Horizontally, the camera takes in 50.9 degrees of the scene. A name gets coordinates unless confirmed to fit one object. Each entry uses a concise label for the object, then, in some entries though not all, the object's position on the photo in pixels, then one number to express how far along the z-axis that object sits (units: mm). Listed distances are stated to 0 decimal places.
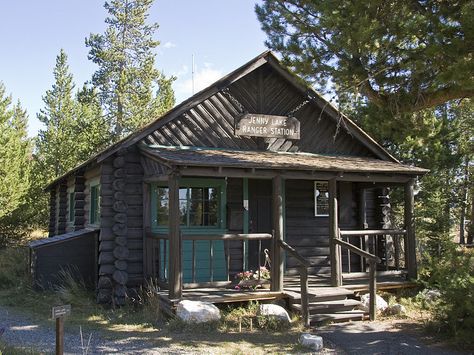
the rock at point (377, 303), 10117
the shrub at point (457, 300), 7680
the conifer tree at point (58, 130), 24312
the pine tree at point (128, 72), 29250
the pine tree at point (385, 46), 7328
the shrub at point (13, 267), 13274
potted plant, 9977
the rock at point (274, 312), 8844
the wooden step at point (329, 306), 9508
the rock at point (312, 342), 7543
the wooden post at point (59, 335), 5086
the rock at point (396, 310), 10031
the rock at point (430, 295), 10687
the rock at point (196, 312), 8516
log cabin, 9930
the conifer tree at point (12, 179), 20344
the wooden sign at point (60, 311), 4921
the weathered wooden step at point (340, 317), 9323
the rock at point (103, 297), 10766
